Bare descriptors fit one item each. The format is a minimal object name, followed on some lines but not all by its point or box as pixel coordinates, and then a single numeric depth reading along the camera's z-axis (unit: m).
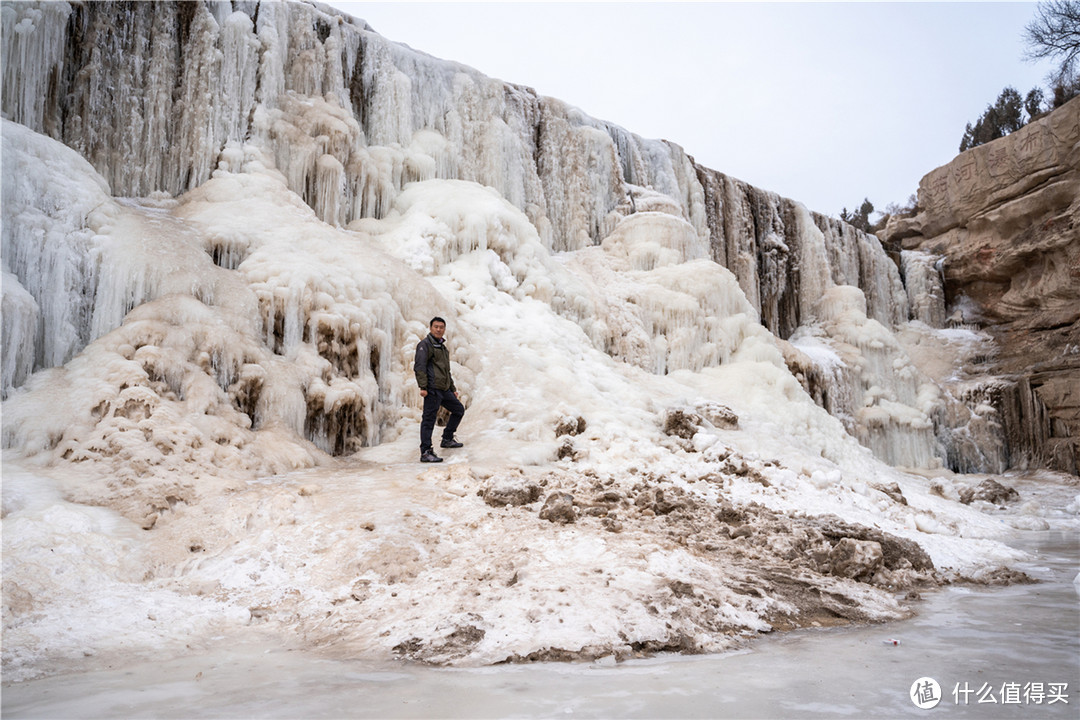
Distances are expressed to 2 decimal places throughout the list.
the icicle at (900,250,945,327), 20.67
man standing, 6.72
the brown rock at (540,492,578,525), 5.19
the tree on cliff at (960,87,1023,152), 25.38
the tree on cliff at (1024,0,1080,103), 18.14
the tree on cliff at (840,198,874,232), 32.42
